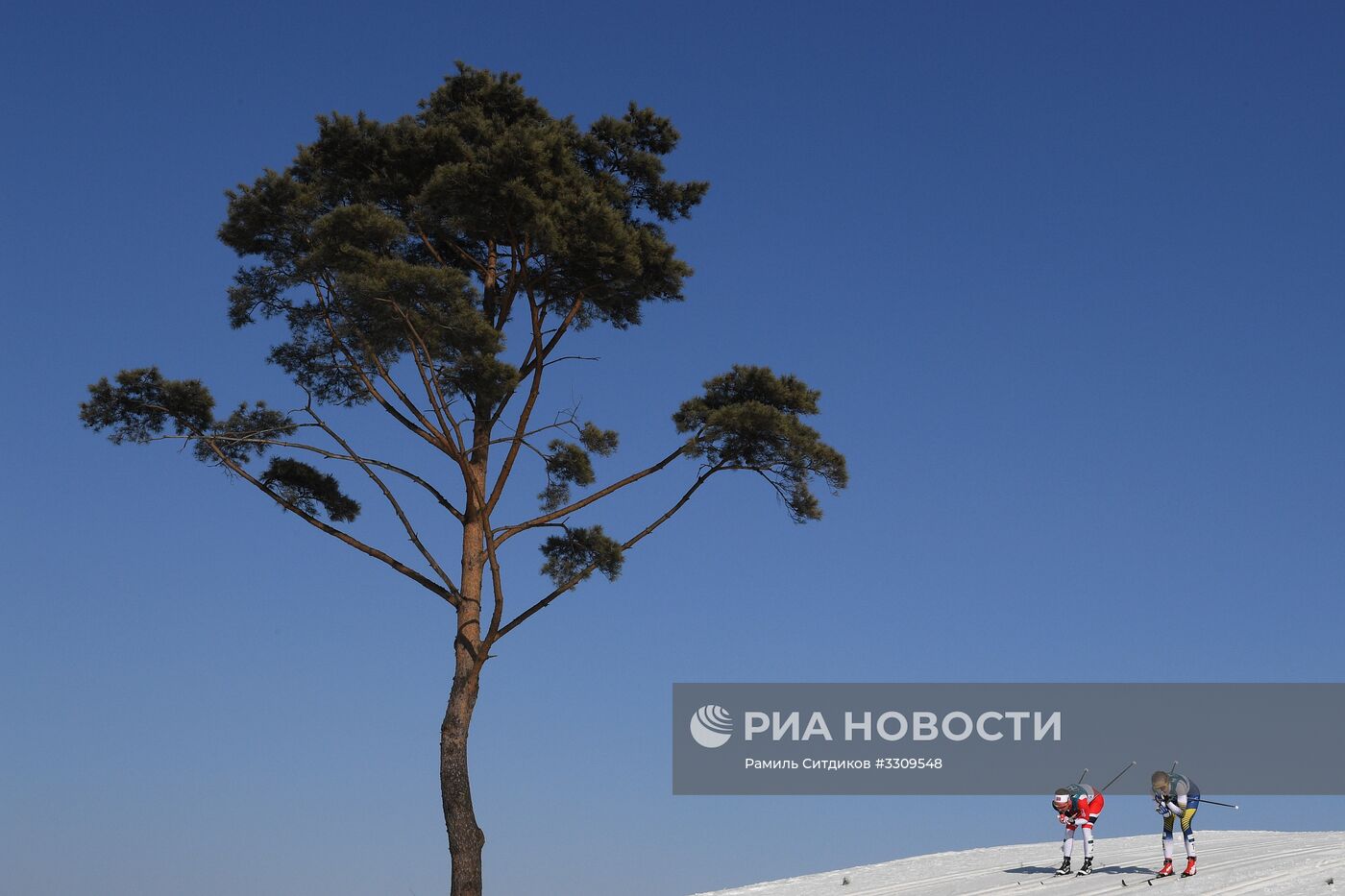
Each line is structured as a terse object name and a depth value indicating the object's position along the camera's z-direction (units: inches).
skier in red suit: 807.7
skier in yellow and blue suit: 751.1
